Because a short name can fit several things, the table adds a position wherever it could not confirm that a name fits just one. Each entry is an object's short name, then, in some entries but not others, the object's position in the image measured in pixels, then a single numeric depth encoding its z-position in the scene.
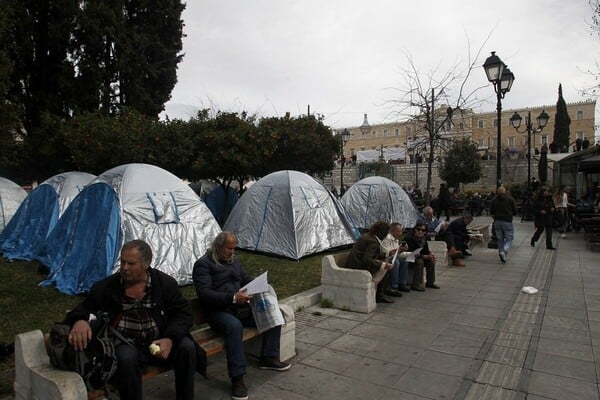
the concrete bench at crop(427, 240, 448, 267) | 9.01
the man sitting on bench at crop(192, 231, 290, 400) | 3.45
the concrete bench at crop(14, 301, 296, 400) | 2.46
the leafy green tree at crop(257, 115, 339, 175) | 15.82
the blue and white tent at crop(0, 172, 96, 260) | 9.97
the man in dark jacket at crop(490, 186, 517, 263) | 9.43
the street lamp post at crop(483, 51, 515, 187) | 10.48
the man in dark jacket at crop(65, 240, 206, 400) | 3.01
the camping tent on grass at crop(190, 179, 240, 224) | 17.42
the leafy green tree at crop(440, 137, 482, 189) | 28.78
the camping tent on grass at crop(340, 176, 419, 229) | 14.68
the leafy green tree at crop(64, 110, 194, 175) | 13.12
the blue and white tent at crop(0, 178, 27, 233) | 11.86
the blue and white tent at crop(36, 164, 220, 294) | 6.83
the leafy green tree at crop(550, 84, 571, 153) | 44.34
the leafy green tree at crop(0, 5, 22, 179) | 7.41
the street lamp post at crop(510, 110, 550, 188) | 18.06
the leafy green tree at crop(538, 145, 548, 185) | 20.69
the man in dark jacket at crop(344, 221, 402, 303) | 5.84
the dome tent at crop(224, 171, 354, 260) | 9.88
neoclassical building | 57.31
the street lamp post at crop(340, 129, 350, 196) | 25.08
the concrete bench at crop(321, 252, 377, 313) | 5.64
